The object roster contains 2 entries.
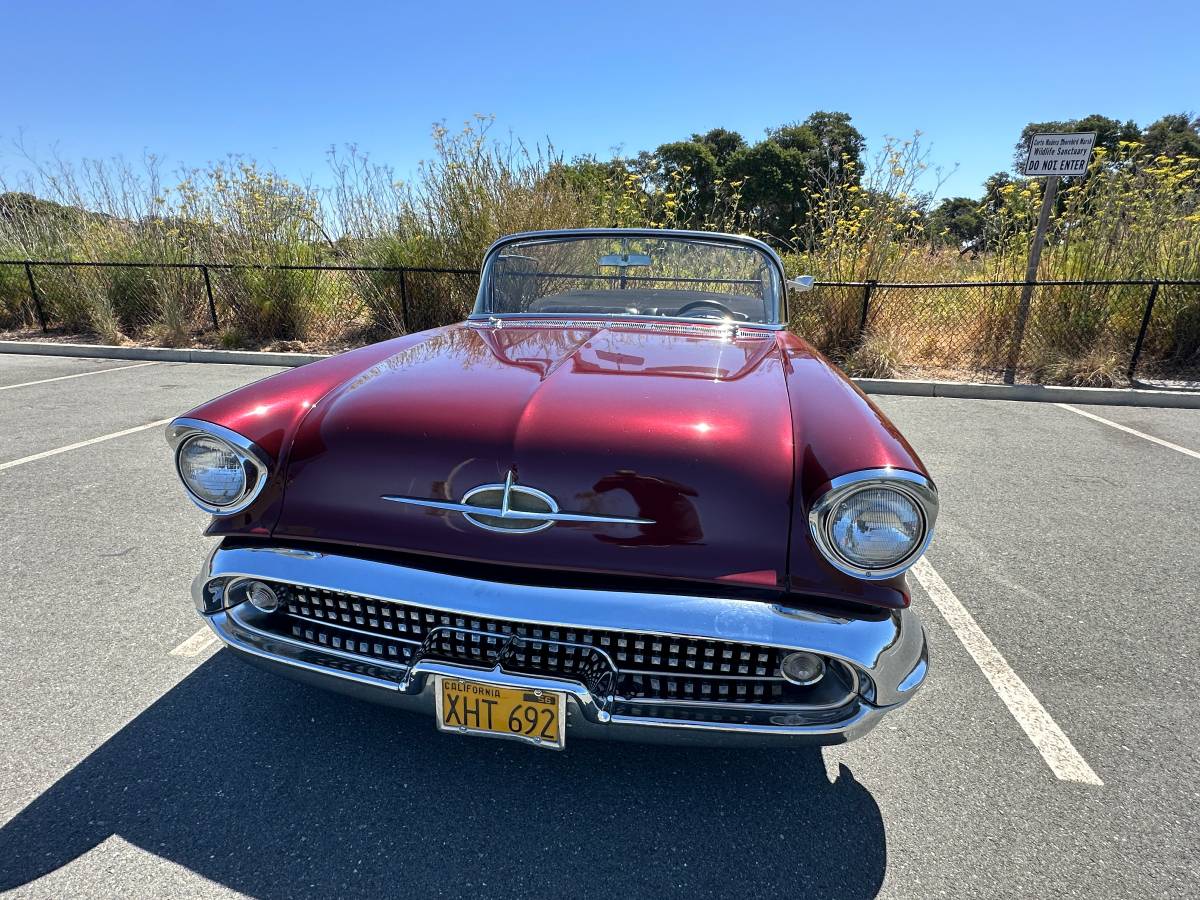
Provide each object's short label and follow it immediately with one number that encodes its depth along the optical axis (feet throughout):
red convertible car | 4.71
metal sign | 20.77
